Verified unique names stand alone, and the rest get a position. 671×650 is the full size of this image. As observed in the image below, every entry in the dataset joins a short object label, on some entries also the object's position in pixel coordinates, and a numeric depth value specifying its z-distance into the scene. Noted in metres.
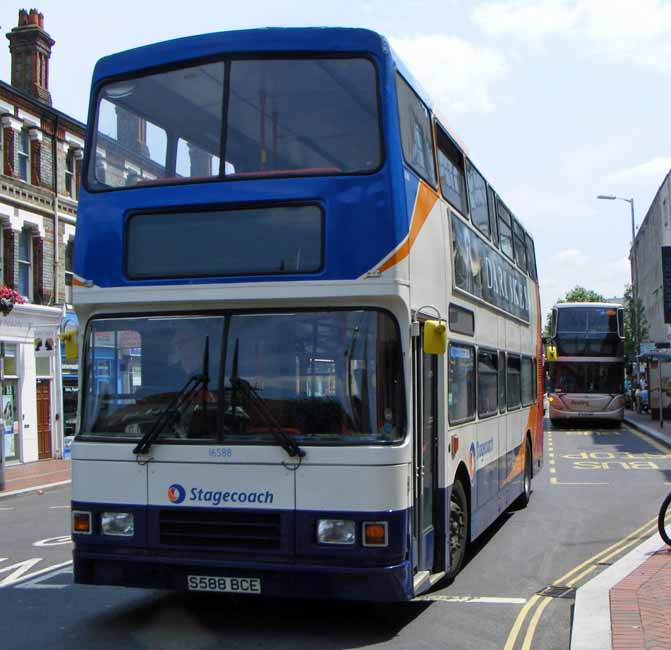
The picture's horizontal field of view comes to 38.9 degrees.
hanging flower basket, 21.16
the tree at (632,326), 51.41
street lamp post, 48.34
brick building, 26.44
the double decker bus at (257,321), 6.81
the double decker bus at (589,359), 34.41
